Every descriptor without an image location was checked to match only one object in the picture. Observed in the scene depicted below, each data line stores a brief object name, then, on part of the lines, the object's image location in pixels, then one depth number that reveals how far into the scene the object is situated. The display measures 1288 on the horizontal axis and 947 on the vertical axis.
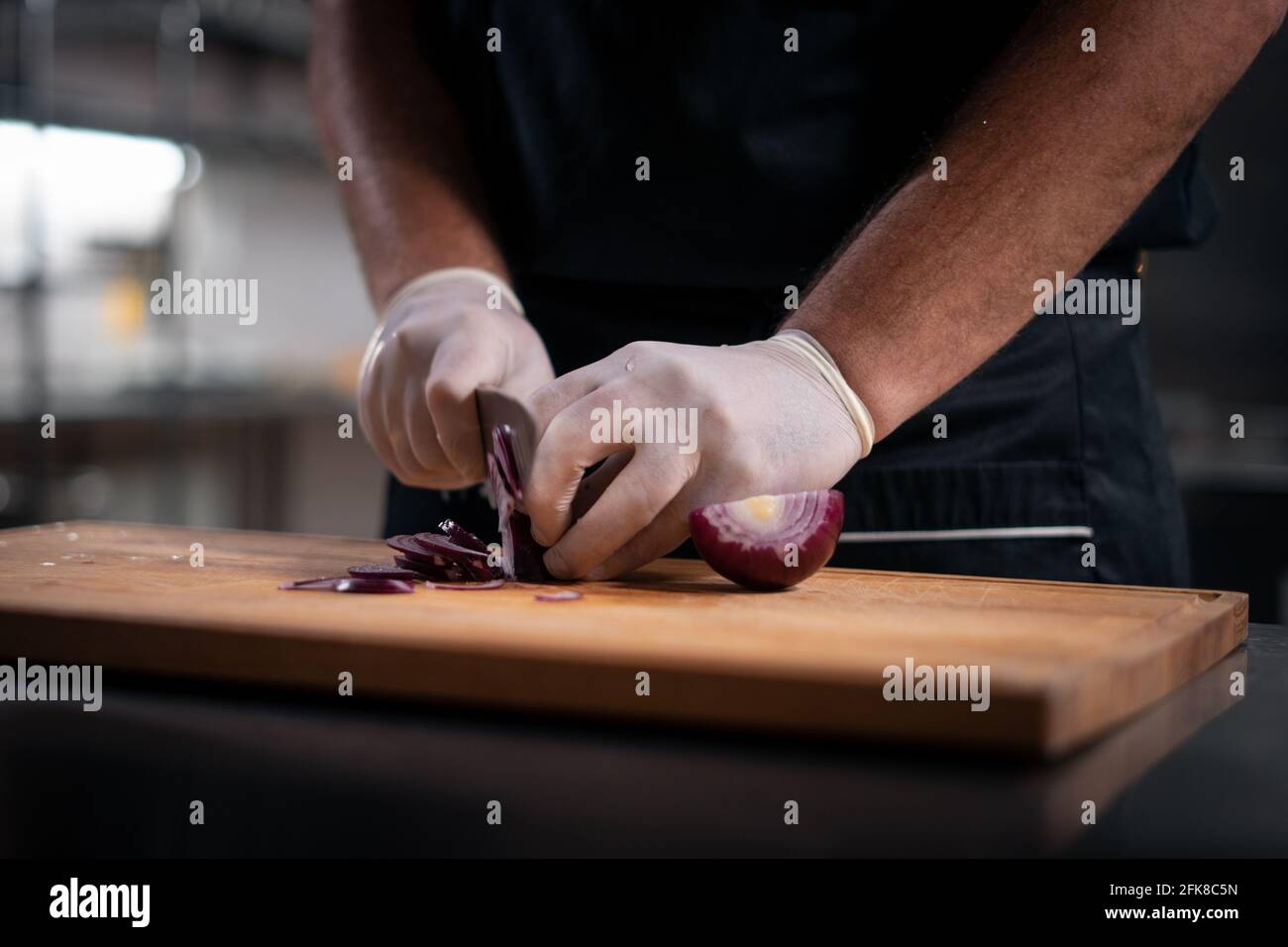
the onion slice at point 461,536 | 1.31
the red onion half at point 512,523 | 1.28
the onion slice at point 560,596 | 1.11
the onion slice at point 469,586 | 1.19
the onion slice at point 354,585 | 1.14
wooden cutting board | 0.79
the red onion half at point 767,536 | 1.18
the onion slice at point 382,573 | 1.20
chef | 1.25
